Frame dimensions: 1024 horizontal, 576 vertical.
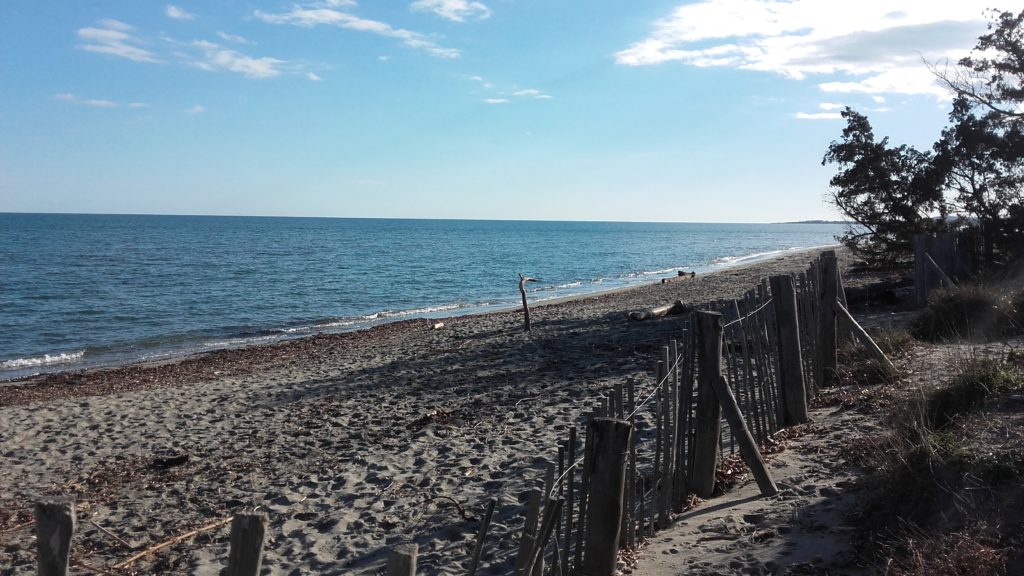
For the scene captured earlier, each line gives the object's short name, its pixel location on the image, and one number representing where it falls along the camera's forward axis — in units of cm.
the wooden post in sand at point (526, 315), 1833
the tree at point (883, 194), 2038
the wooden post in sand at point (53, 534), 229
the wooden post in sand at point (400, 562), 230
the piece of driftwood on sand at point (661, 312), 1761
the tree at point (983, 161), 1716
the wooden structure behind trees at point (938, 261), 1355
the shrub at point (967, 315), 980
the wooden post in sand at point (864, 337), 812
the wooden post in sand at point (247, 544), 220
